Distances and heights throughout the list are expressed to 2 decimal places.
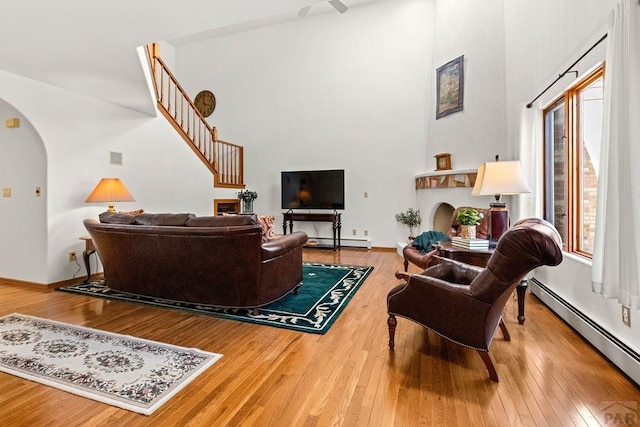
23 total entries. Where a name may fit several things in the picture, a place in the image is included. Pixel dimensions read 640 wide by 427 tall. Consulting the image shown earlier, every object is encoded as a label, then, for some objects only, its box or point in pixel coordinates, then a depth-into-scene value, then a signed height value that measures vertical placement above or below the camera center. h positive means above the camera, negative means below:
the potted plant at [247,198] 7.30 +0.24
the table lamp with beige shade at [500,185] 3.13 +0.23
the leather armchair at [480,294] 1.67 -0.54
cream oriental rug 1.76 -1.02
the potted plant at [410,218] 6.08 -0.19
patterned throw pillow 4.70 -0.26
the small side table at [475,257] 2.76 -0.44
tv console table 6.55 -0.22
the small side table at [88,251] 4.02 -0.56
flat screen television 6.57 +0.41
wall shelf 4.78 +0.49
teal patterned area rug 2.77 -0.97
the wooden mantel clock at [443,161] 5.27 +0.81
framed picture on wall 5.11 +2.06
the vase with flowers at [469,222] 3.02 -0.13
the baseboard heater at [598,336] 1.87 -0.90
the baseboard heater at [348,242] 6.63 -0.73
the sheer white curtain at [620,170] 1.66 +0.22
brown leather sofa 2.69 -0.46
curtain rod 2.22 +1.18
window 2.75 +0.48
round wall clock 7.96 +2.70
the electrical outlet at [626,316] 1.93 -0.66
